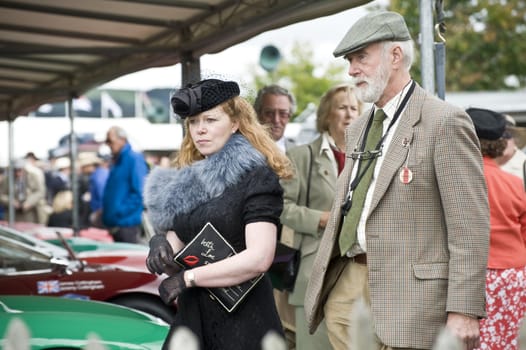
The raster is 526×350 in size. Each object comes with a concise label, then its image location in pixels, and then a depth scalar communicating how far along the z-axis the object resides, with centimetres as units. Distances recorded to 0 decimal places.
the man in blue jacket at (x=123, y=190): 1230
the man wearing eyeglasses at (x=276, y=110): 721
